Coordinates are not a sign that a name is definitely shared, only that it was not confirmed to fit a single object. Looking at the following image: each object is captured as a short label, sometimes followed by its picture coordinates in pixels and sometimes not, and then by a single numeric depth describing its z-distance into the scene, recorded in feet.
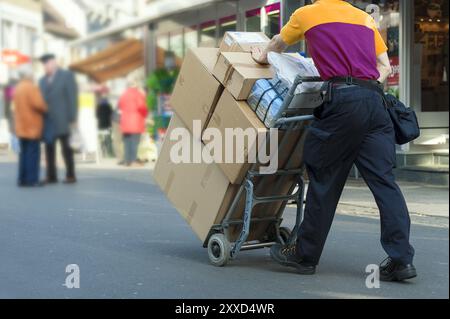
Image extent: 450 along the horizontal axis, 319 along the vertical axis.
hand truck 32.99
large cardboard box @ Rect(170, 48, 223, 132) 35.52
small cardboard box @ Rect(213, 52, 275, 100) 33.62
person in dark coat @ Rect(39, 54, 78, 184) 66.51
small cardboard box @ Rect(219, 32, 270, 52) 35.57
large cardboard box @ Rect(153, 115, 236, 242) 35.66
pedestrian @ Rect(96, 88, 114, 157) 72.95
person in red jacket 95.39
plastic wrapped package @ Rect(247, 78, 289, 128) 33.01
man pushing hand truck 31.14
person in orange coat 74.64
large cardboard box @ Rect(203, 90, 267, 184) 33.47
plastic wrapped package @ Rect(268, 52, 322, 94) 33.01
